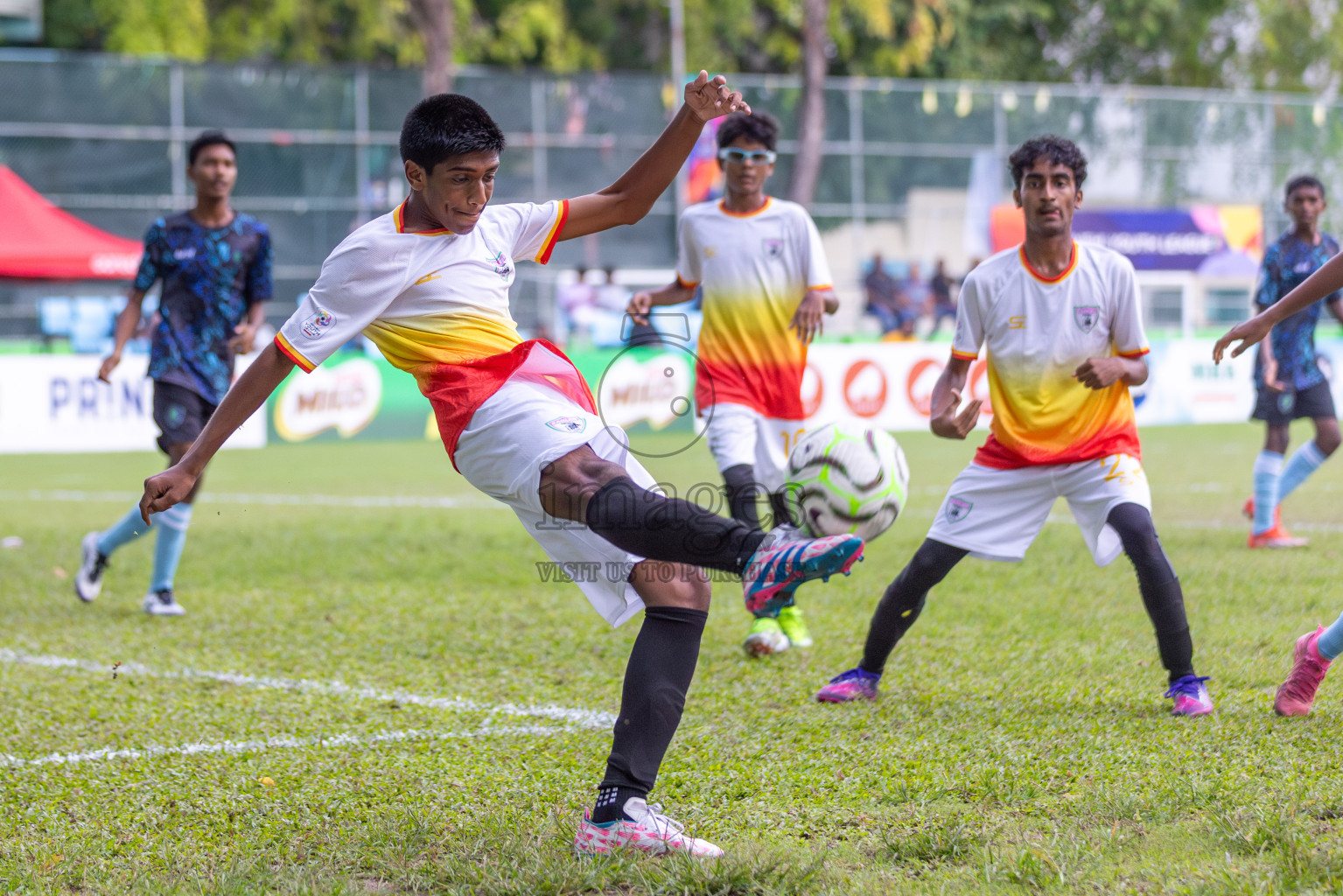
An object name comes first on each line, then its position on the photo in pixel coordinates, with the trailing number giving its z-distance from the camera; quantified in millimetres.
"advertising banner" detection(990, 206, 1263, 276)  31812
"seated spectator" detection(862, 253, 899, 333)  26906
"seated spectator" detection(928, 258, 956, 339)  26234
